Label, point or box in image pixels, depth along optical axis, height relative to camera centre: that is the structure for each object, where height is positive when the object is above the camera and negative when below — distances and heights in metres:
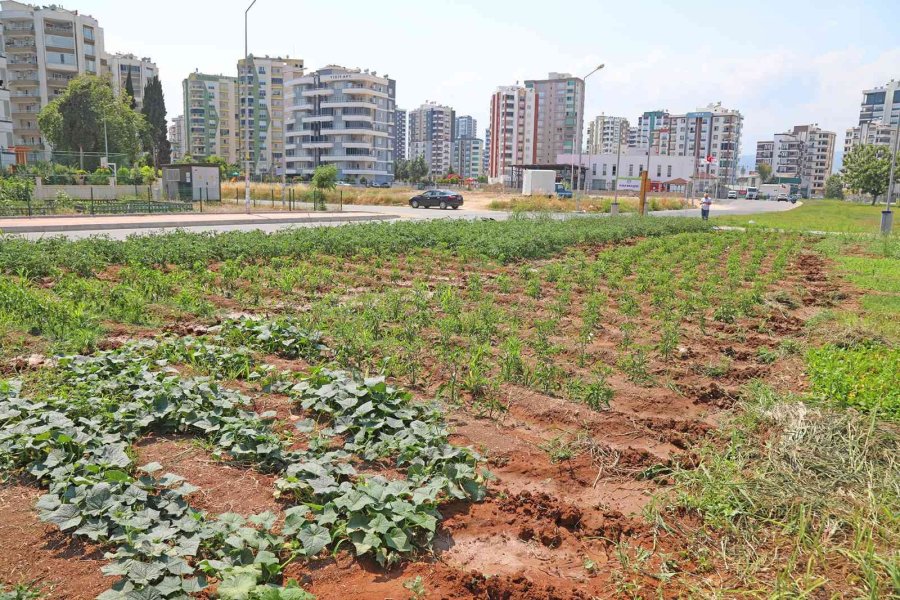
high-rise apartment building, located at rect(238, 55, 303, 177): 136.00 +15.30
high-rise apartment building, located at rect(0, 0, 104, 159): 83.75 +14.88
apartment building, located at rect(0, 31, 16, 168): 58.78 +4.80
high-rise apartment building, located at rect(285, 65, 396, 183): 112.38 +10.42
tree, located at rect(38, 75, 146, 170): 63.56 +5.72
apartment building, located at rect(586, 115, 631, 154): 187.68 +16.92
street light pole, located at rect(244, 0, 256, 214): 34.20 +0.42
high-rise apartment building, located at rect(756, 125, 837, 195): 183.12 +11.70
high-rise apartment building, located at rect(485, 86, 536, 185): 155.00 +14.04
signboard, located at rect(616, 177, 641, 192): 101.97 +1.47
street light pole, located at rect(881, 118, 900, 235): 25.85 -0.75
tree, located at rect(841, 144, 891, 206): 86.50 +3.74
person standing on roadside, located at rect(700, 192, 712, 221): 37.22 -0.58
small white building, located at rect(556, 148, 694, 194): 115.38 +4.39
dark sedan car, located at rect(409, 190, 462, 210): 50.81 -0.76
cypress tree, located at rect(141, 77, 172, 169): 91.56 +8.65
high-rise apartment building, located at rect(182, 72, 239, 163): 142.50 +14.05
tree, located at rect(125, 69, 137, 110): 88.42 +12.05
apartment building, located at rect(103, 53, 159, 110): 120.00 +19.70
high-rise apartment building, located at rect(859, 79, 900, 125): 154.75 +22.83
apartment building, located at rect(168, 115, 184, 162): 153.75 +12.17
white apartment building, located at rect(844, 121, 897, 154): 153.25 +15.24
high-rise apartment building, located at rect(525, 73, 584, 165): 152.62 +17.84
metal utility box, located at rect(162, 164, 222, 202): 38.91 +0.04
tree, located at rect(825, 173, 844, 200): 125.75 +1.91
